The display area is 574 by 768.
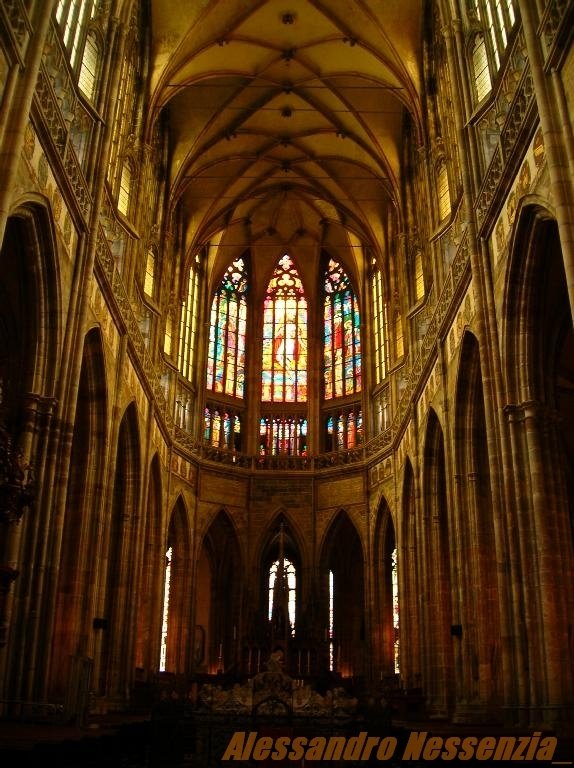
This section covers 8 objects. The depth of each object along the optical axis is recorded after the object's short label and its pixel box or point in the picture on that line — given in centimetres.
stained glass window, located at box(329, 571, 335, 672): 3512
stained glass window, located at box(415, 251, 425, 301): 2920
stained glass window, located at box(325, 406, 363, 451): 3662
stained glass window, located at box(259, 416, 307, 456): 3762
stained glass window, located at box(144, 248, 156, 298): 2916
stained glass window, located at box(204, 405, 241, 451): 3684
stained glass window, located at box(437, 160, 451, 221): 2506
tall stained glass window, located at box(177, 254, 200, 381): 3512
